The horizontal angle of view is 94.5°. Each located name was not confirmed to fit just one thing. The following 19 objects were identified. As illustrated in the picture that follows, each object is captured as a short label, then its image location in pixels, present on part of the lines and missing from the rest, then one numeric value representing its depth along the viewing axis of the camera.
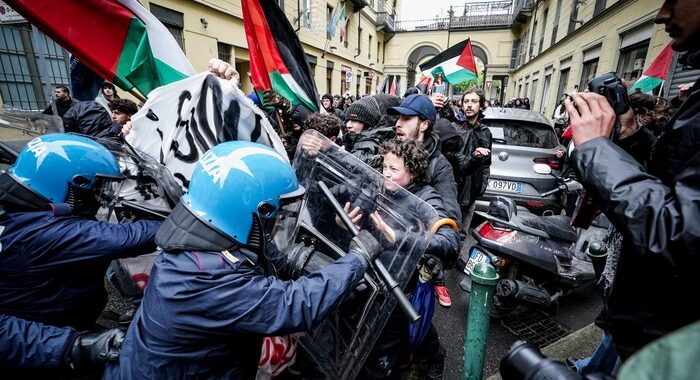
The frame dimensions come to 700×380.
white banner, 1.97
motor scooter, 2.72
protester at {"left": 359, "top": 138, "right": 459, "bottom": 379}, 1.51
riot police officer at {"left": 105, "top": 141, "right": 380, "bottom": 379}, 1.11
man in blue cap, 2.70
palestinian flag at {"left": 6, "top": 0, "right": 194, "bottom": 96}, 2.11
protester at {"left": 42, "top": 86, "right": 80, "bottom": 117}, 5.39
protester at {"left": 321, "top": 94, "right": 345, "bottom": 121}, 9.45
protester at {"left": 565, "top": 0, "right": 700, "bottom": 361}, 0.83
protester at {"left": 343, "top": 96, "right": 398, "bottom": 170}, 3.27
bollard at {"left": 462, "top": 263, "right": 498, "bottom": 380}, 1.54
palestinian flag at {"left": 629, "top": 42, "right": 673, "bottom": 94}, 4.19
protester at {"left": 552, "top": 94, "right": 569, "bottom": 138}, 6.80
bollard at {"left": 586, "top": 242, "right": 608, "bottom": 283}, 2.64
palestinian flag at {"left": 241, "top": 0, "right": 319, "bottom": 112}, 3.32
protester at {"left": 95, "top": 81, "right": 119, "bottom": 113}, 5.67
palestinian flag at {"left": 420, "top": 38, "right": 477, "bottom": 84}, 6.38
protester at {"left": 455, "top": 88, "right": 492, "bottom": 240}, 3.70
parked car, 4.29
